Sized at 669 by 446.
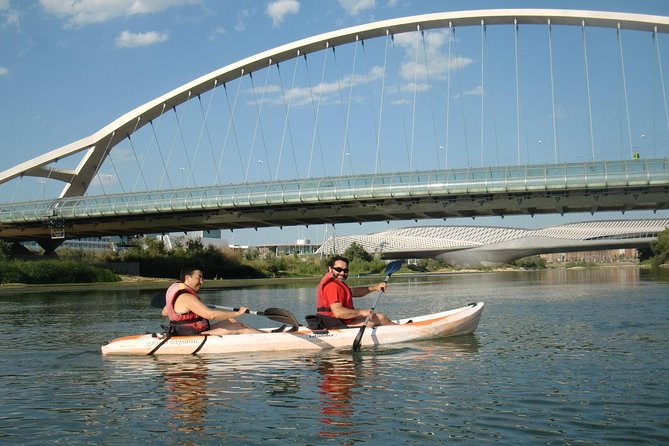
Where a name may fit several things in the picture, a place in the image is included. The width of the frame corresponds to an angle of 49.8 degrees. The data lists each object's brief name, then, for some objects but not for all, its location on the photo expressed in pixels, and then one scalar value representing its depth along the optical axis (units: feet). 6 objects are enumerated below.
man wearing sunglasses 43.14
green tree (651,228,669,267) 238.89
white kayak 42.22
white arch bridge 125.90
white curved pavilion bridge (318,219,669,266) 395.75
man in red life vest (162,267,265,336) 41.27
